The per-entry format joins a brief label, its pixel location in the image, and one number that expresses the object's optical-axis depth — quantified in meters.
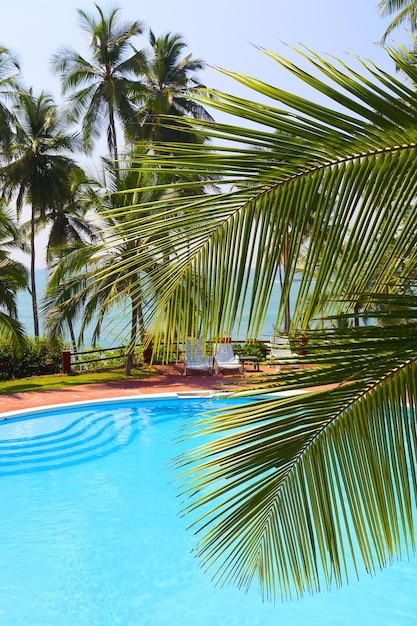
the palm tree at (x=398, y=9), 23.86
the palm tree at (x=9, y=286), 15.20
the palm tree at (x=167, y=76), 25.89
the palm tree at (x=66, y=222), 28.53
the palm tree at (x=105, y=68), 24.58
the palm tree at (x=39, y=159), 26.66
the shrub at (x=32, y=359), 16.97
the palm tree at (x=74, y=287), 15.35
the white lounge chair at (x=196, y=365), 16.48
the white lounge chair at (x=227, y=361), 15.88
